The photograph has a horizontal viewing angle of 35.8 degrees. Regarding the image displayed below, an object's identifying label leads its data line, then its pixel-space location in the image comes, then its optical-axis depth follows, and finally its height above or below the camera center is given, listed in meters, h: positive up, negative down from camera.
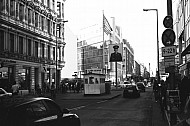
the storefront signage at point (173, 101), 8.59 -0.70
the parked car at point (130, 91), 32.34 -1.46
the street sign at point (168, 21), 9.59 +1.84
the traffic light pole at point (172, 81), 8.74 -0.11
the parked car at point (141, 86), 47.54 -1.35
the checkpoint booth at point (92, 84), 34.53 -0.71
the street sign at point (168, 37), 9.20 +1.28
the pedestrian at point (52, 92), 31.23 -1.52
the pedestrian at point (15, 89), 22.86 -0.83
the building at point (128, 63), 144.50 +7.75
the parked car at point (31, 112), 5.45 -0.70
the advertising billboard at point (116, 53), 51.66 +4.40
